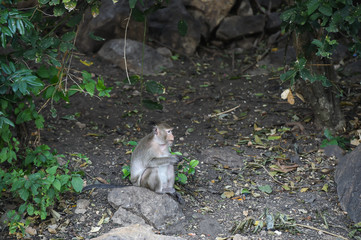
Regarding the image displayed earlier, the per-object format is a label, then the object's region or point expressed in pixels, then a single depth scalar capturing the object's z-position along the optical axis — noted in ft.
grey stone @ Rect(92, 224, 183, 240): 27.96
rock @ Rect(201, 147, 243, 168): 40.93
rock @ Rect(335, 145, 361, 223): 33.55
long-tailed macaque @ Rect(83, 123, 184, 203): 34.86
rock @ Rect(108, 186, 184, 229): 33.04
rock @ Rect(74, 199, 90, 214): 34.86
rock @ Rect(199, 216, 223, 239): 32.30
